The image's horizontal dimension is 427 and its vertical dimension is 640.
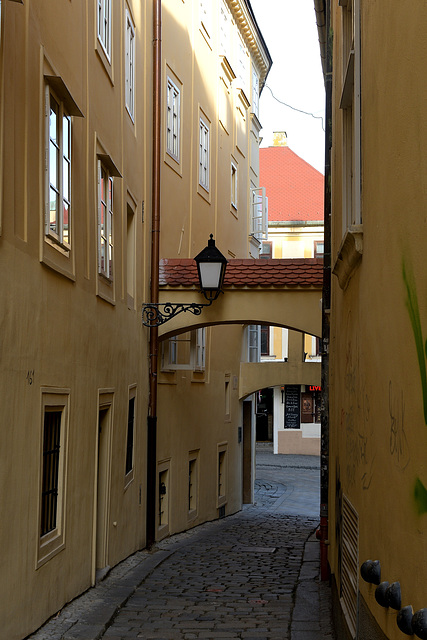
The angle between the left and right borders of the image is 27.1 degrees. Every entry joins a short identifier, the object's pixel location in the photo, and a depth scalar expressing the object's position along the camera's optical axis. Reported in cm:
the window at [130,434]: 1280
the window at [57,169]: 767
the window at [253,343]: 2628
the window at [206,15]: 1913
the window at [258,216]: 2655
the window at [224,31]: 2136
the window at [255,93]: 2689
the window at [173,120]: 1588
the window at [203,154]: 1883
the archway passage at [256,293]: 1435
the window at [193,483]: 1794
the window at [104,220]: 1034
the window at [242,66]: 2398
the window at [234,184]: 2314
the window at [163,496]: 1513
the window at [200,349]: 1777
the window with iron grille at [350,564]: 579
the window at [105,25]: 1032
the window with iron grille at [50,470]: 779
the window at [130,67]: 1250
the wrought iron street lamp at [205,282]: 1281
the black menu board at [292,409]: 4262
